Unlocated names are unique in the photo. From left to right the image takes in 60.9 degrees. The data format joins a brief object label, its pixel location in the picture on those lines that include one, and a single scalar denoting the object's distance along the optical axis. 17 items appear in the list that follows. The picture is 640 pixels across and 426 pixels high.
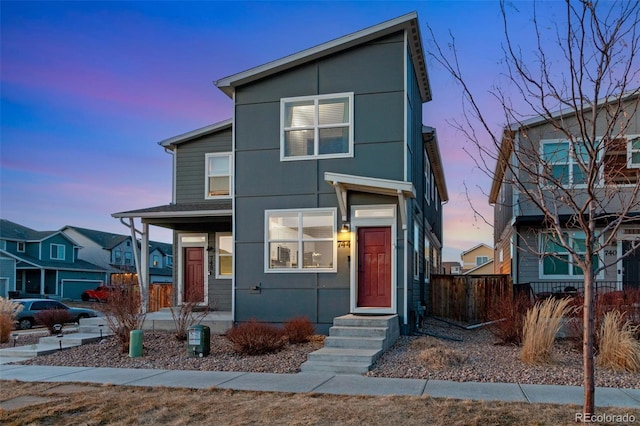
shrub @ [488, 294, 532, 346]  10.99
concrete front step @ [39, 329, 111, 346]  12.71
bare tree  5.46
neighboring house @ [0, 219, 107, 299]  39.33
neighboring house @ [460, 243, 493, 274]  62.25
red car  41.34
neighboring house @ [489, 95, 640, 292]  15.30
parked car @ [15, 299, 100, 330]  20.57
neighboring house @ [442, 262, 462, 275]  64.09
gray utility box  10.61
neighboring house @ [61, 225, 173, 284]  49.96
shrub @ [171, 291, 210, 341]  12.42
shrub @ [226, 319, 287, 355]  10.61
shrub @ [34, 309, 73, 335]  16.17
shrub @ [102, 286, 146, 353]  11.60
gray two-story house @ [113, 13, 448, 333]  12.62
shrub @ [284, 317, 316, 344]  11.65
